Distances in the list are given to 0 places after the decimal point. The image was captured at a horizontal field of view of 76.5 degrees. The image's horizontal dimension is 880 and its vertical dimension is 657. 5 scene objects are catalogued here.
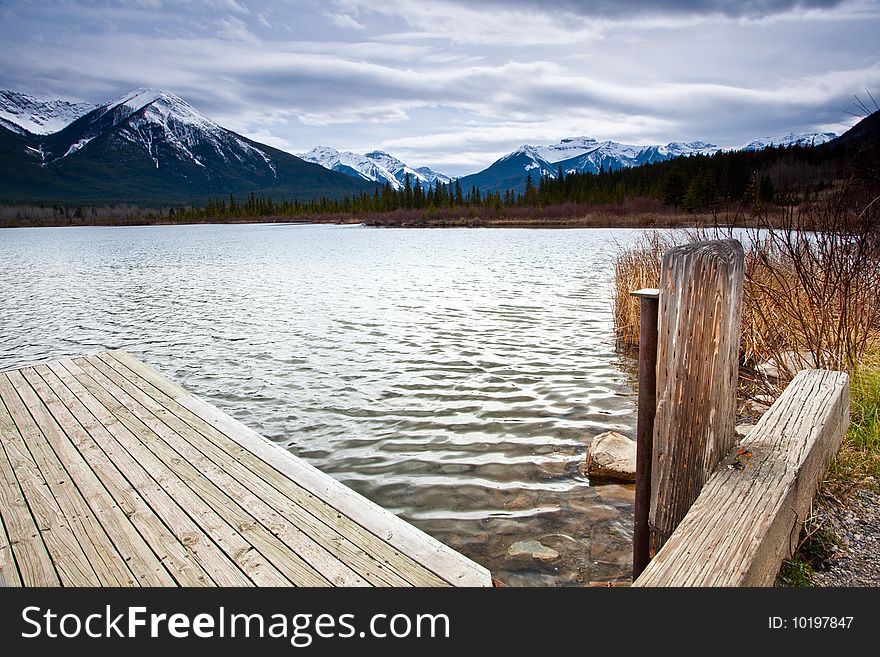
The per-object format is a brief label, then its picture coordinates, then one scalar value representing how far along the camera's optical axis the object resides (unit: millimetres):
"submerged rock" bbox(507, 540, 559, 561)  3959
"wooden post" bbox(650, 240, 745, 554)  2551
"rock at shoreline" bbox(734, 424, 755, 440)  5322
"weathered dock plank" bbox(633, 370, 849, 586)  2176
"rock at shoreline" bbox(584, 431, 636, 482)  5043
